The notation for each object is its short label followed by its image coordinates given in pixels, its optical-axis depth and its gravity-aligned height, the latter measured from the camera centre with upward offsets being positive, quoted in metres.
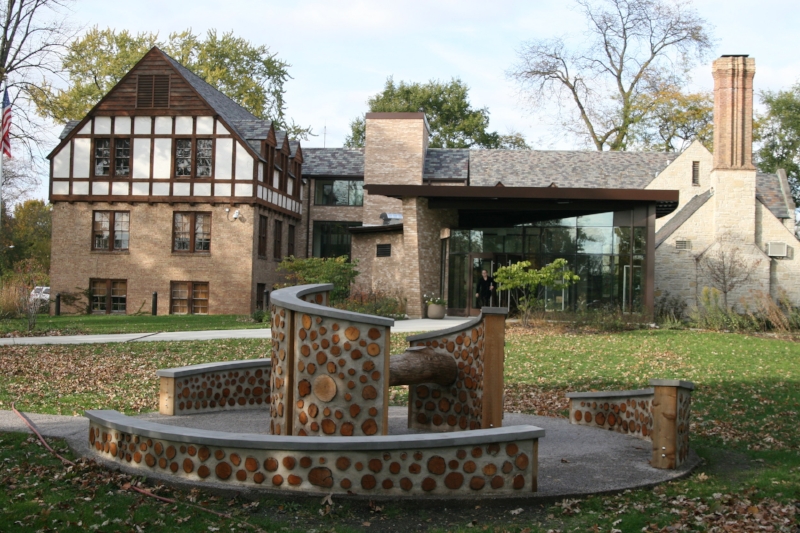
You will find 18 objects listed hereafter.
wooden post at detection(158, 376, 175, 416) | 8.83 -1.52
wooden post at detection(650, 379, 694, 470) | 6.93 -1.32
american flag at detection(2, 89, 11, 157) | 25.09 +4.20
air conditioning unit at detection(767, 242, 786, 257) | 31.69 +1.05
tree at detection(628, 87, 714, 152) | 47.26 +9.45
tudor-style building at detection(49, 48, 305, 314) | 32.41 +2.41
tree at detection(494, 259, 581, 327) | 21.75 -0.23
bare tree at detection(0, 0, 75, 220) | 29.48 +7.94
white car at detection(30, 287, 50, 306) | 22.11 -1.44
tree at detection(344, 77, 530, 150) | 55.31 +11.04
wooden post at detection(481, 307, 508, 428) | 7.43 -0.89
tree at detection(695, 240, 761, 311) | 30.12 +0.37
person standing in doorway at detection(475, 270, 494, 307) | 25.18 -0.69
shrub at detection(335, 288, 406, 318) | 24.47 -1.21
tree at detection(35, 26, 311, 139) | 45.88 +11.83
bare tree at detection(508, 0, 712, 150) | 46.16 +11.61
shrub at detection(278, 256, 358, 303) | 26.77 -0.28
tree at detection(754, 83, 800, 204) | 52.66 +9.47
